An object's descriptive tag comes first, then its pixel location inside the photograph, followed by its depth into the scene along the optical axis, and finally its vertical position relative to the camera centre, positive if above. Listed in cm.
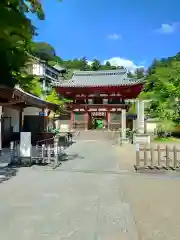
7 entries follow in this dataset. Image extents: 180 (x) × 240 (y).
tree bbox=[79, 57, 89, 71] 6648 +2285
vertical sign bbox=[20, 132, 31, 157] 663 -79
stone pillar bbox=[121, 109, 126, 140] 1477 -35
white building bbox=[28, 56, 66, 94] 3489 +1033
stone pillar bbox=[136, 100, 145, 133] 1425 +42
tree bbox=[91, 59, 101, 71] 6363 +2228
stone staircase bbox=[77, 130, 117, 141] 1709 -126
